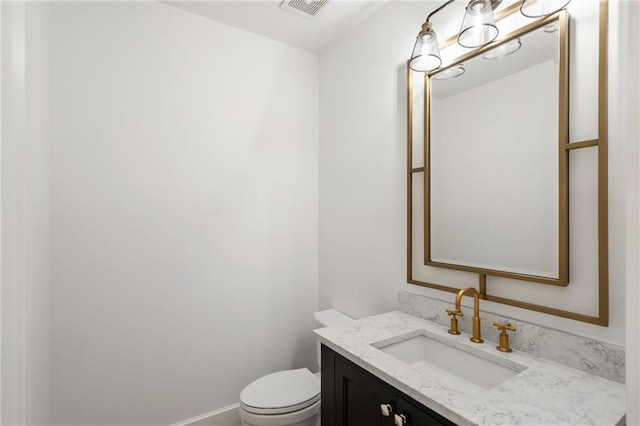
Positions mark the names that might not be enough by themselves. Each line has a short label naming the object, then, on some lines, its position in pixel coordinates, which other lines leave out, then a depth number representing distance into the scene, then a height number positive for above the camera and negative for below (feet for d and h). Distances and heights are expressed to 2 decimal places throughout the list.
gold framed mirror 3.24 +0.14
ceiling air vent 5.88 +3.92
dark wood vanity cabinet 3.11 -2.13
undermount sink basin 3.72 -1.97
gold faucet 4.07 -1.30
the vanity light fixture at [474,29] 3.56 +2.30
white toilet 4.89 -3.06
